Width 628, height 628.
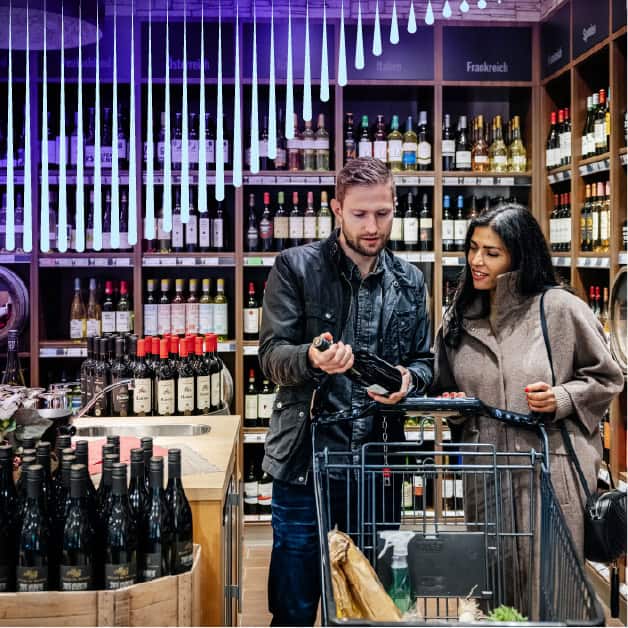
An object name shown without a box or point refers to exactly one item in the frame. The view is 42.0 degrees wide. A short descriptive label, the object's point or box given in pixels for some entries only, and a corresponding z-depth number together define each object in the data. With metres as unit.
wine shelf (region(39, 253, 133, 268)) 4.56
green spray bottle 1.68
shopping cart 1.42
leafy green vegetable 1.51
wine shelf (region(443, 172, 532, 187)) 4.66
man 2.26
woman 2.21
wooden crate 1.59
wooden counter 2.03
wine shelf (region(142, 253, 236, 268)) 4.59
